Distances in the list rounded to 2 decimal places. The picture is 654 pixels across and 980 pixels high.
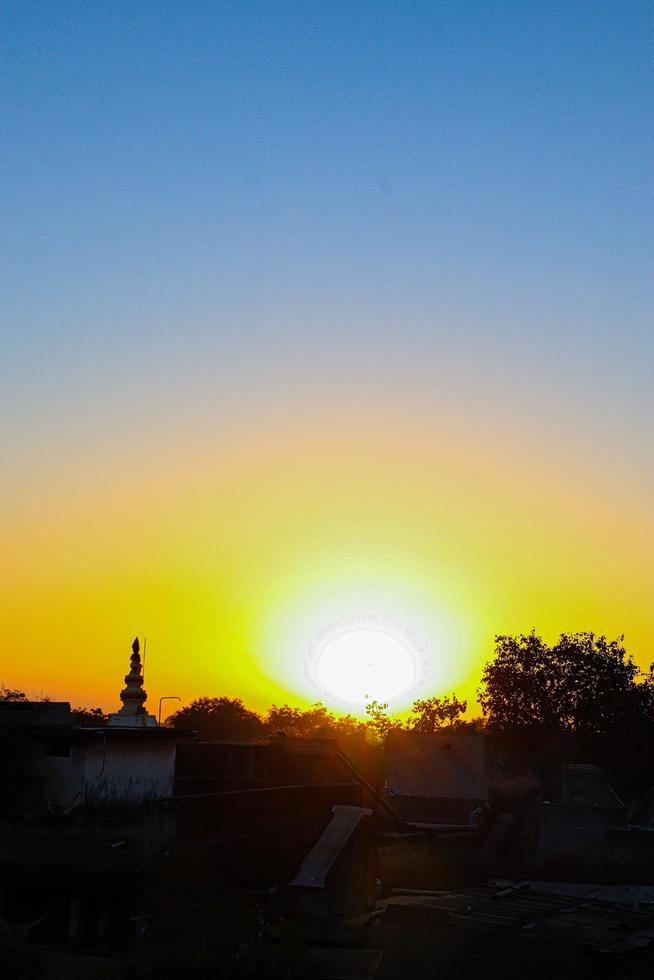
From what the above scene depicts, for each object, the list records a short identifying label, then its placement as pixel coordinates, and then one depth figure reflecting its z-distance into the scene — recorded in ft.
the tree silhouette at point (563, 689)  205.57
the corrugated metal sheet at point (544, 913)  77.71
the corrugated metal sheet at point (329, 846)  81.92
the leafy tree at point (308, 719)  391.96
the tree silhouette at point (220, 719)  287.07
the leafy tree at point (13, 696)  263.78
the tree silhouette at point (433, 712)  325.83
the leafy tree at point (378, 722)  337.11
